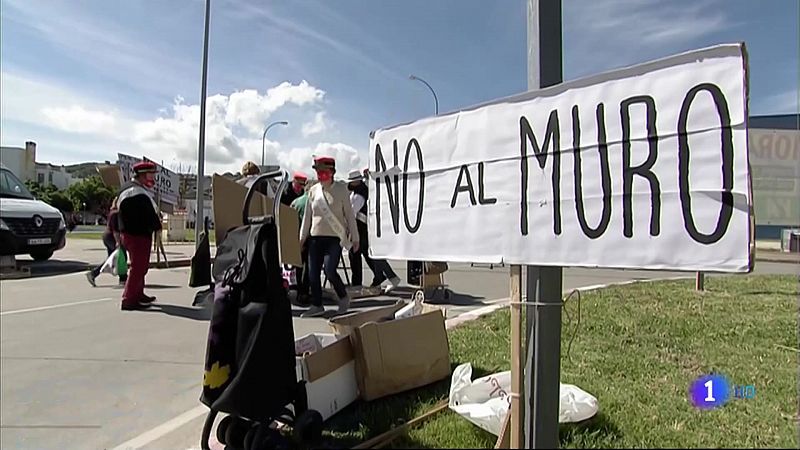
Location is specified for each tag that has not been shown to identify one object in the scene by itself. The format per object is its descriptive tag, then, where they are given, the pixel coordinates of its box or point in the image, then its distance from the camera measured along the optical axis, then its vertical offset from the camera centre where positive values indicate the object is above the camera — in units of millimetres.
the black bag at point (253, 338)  2094 -413
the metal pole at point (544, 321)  1490 -230
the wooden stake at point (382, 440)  1367 -546
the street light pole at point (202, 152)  13211 +2224
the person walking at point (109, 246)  8062 -148
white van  9648 +239
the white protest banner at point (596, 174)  1151 +188
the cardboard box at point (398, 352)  2740 -615
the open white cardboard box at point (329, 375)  2486 -686
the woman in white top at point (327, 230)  5250 +103
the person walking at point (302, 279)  6195 -496
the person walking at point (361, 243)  7023 -34
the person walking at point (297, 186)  6760 +743
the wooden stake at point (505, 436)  1597 -614
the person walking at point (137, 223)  5949 +165
